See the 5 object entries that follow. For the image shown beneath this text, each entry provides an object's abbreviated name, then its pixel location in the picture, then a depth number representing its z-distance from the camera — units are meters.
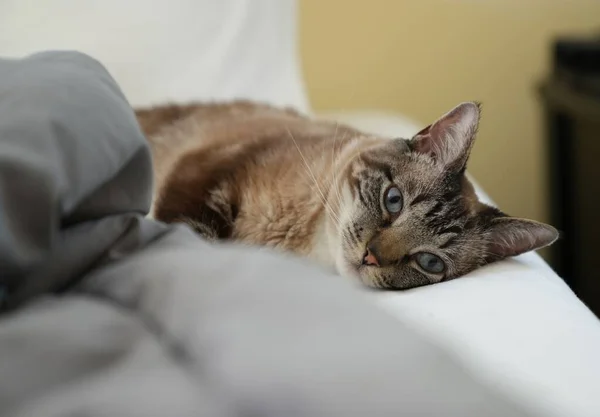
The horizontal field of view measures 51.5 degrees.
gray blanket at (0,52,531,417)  0.37
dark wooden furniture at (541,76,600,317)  1.88
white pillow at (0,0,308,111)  1.40
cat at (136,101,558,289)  0.95
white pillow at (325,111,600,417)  0.56
